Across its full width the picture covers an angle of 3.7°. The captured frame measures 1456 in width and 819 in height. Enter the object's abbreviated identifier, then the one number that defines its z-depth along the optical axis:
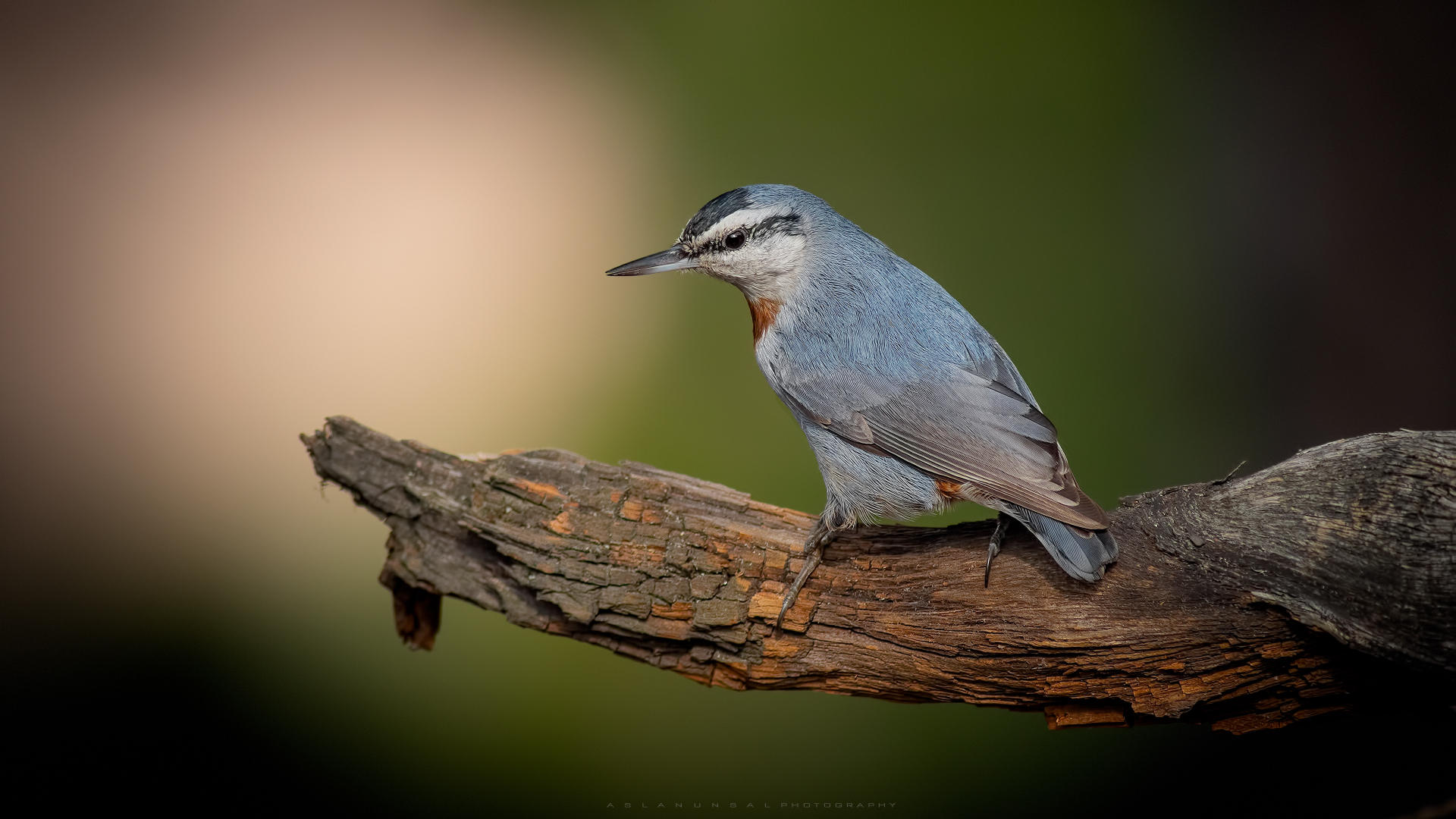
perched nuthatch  4.22
